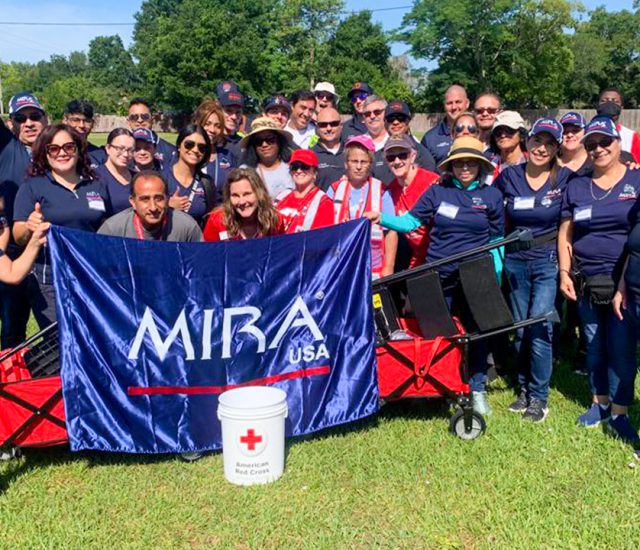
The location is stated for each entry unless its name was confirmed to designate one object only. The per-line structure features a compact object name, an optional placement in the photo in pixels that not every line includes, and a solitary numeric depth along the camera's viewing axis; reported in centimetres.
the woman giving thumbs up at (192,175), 588
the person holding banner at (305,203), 537
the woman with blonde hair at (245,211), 496
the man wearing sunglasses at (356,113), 801
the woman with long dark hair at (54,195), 499
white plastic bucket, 420
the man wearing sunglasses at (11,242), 562
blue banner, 431
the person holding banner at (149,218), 474
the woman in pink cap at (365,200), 556
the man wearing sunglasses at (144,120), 682
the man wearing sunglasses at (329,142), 679
